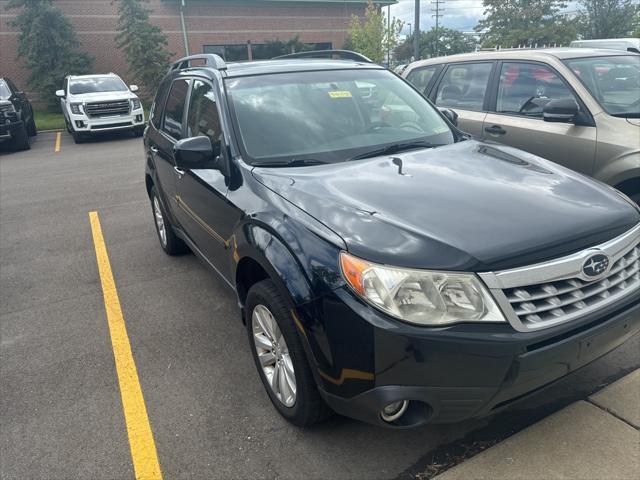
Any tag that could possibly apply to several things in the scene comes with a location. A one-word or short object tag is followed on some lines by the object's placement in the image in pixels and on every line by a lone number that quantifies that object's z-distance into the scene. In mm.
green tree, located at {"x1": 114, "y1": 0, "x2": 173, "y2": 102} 24719
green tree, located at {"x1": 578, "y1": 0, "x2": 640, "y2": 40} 35719
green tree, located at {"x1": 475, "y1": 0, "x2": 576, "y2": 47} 41000
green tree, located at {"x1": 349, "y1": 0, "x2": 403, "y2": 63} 29047
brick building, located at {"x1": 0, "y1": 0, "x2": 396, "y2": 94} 26125
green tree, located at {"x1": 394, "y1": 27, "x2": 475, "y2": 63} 57938
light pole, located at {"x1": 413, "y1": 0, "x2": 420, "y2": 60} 19531
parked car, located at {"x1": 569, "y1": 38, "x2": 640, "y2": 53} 13688
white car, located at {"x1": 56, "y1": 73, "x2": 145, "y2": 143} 14344
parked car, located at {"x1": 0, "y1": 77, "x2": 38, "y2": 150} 12906
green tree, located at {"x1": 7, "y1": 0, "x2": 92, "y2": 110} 23344
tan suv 4305
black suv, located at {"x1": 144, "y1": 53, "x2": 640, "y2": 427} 2037
